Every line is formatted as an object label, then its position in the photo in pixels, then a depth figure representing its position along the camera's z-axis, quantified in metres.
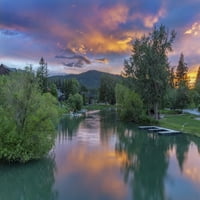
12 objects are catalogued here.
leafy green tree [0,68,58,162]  17.38
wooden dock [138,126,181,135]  33.06
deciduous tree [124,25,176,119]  41.69
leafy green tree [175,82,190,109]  57.59
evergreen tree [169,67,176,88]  43.49
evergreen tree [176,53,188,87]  80.94
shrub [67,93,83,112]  68.38
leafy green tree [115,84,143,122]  44.47
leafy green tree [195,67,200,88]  67.88
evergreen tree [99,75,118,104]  97.75
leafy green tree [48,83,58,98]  66.10
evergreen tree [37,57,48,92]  68.19
